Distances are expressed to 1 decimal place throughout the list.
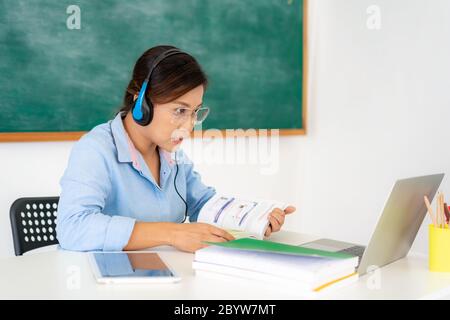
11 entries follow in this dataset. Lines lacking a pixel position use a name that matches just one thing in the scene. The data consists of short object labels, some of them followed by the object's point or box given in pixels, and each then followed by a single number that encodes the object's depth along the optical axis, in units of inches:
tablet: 40.9
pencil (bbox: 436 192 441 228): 45.3
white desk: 38.5
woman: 51.7
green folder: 41.8
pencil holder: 44.6
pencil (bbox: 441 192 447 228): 45.3
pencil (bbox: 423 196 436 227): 45.5
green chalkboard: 84.0
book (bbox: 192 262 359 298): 39.5
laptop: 42.3
